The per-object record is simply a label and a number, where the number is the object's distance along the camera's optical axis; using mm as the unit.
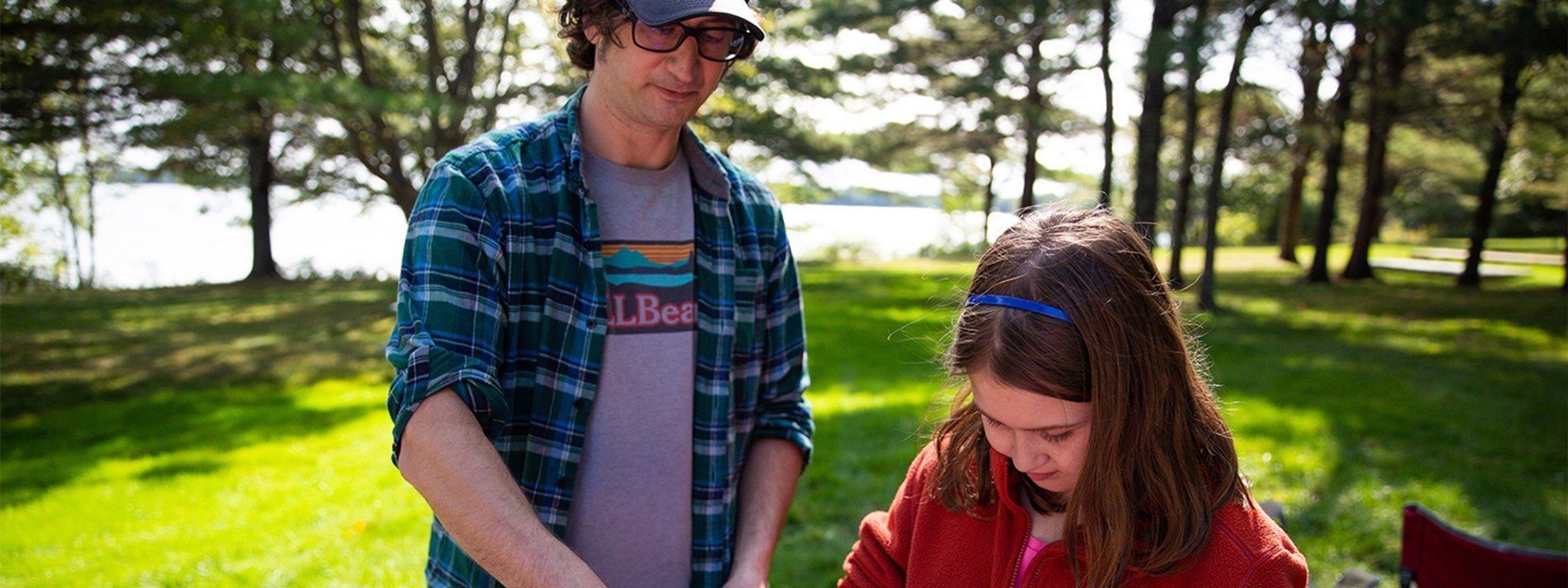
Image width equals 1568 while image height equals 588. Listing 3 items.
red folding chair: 2420
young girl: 1312
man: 1375
